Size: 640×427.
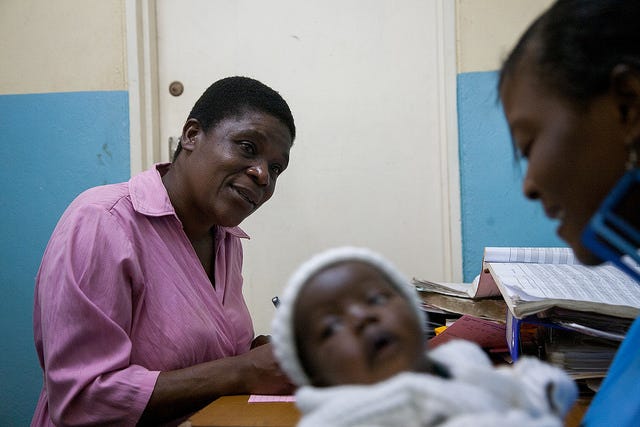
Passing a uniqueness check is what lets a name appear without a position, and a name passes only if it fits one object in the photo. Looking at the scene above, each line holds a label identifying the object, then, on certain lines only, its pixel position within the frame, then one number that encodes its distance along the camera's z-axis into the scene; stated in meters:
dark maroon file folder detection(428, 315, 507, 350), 1.09
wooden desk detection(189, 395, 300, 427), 0.80
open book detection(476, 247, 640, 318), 0.85
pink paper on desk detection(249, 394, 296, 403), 0.94
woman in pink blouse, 0.94
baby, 0.45
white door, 1.82
